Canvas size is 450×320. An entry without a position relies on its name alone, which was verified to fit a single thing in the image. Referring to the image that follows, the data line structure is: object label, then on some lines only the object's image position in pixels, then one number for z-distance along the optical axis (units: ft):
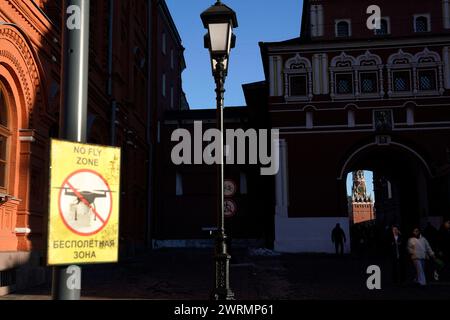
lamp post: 27.96
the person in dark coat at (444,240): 54.24
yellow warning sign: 10.26
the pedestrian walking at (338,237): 86.48
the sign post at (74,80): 10.85
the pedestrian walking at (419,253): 47.11
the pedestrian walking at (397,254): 49.17
